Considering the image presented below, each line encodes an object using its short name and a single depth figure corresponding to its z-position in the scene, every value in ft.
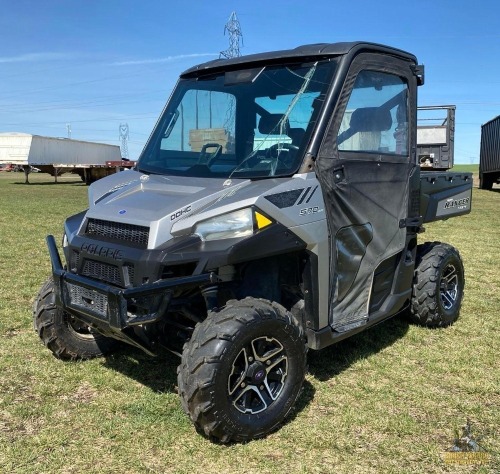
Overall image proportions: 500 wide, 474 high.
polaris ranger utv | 10.25
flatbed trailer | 114.73
